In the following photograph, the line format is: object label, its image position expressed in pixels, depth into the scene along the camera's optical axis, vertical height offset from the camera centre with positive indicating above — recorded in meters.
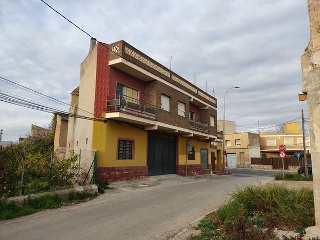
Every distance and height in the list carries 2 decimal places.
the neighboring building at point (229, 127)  63.87 +7.30
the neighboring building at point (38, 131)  28.94 +2.78
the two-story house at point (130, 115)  16.20 +2.75
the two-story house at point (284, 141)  52.69 +3.30
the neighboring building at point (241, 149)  52.81 +1.58
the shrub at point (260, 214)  5.48 -1.44
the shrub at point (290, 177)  17.40 -1.38
